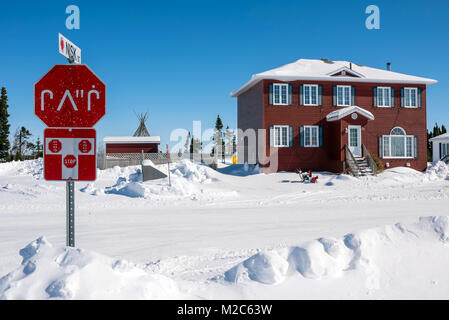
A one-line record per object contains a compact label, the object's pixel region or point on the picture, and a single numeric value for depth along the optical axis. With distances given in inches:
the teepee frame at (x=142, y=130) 1694.4
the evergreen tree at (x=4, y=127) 1793.8
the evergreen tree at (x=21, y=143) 2127.6
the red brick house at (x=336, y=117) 930.7
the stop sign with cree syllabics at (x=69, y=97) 154.9
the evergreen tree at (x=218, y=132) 2726.4
